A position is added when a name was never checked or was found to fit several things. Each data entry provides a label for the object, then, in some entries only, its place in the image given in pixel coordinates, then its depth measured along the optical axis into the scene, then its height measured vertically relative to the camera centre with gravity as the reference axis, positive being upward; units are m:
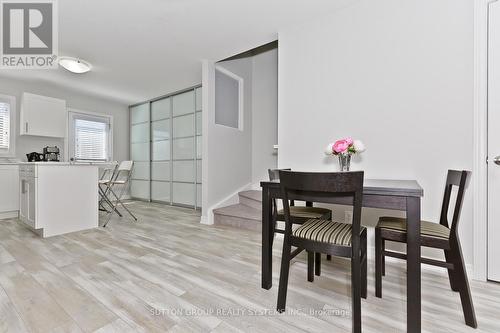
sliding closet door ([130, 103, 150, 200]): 5.31 +0.32
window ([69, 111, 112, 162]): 4.77 +0.55
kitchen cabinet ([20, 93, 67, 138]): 3.94 +0.81
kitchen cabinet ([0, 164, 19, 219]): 3.66 -0.44
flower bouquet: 1.70 +0.11
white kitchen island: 2.71 -0.41
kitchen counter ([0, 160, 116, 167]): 2.70 +0.00
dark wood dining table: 1.13 -0.26
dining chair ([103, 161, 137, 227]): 5.23 -0.57
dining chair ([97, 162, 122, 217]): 3.64 -0.46
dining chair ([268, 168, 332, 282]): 1.68 -0.40
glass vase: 1.72 +0.03
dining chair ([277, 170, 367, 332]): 1.12 -0.37
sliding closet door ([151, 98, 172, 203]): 4.87 +0.30
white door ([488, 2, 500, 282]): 1.64 +0.16
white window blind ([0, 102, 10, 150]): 3.86 +0.61
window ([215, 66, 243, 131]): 3.57 +1.03
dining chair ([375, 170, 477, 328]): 1.24 -0.42
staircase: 3.05 -0.67
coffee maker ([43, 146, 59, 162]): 3.19 +0.12
